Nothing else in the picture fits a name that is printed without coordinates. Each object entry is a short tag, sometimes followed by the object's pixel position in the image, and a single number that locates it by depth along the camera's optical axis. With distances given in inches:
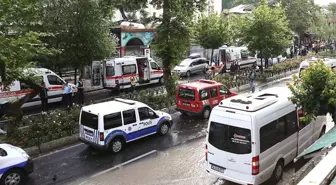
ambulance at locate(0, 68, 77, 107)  693.3
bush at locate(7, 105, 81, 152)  521.3
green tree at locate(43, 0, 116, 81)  819.4
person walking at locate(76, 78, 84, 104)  818.8
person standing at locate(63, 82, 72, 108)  759.9
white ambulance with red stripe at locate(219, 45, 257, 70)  1280.8
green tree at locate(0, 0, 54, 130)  464.8
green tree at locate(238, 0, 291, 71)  1075.9
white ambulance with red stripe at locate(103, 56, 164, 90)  935.0
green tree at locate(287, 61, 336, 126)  362.9
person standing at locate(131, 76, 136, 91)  944.3
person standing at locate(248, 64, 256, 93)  930.9
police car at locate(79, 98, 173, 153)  490.6
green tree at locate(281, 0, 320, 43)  1704.0
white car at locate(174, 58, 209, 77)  1223.5
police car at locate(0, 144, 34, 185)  390.3
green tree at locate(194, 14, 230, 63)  1357.0
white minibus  364.2
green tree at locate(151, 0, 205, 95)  796.0
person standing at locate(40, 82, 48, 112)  741.9
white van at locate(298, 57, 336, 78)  991.3
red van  661.3
